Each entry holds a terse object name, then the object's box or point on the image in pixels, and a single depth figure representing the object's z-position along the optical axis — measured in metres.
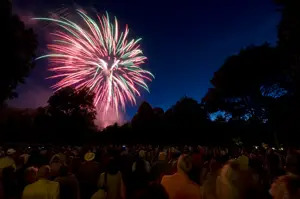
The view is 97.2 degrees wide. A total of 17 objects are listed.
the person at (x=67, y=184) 2.43
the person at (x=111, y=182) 2.66
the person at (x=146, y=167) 1.96
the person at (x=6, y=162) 3.12
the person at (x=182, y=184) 1.92
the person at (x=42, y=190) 2.16
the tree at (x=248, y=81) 18.86
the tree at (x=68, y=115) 22.75
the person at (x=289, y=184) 1.58
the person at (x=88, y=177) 3.15
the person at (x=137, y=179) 1.88
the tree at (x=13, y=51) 8.31
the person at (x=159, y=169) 2.58
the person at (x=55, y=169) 2.65
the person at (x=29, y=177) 2.78
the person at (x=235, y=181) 1.79
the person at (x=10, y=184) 2.61
